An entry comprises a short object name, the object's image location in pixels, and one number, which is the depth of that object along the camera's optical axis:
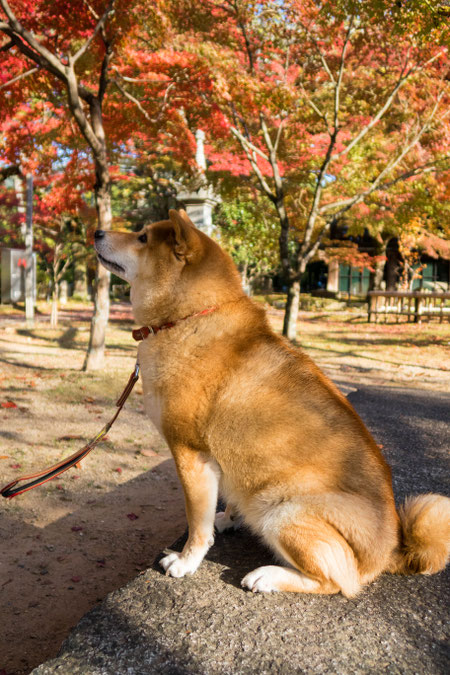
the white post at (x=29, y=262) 14.04
